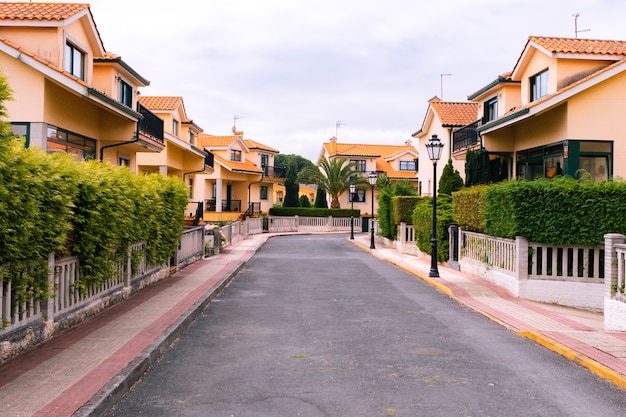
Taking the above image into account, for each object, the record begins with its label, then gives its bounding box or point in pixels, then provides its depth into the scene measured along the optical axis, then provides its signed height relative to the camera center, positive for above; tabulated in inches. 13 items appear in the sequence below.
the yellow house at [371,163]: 2474.8 +222.2
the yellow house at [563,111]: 748.6 +141.3
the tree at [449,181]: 1165.1 +63.1
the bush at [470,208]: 622.2 +3.8
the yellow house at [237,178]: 1957.4 +116.6
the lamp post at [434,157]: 646.5 +64.4
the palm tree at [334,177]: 2271.2 +135.4
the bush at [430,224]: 794.8 -19.9
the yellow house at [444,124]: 1396.4 +231.5
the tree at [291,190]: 2296.1 +80.2
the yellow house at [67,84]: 588.7 +139.3
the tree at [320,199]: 2373.3 +45.6
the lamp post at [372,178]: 1273.6 +74.5
